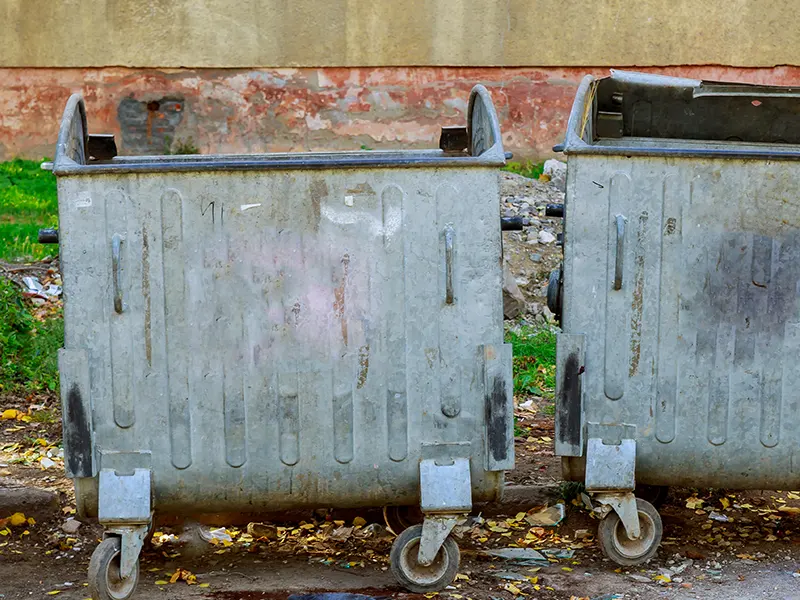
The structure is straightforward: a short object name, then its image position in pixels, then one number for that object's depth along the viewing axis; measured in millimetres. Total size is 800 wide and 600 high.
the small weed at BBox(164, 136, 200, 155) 12797
